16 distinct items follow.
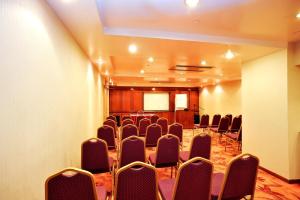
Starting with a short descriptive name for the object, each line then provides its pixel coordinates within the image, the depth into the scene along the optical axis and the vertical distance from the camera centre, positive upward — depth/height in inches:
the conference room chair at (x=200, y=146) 131.2 -29.6
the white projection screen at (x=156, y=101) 532.1 +8.0
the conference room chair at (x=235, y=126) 283.1 -32.9
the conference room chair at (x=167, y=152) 129.7 -33.5
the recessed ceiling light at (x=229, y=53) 162.1 +44.8
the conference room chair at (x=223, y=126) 286.0 -33.1
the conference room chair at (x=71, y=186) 59.4 -26.2
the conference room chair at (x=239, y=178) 78.9 -32.0
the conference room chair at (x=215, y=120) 342.6 -29.0
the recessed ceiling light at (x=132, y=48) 154.9 +47.3
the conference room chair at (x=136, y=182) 67.6 -28.6
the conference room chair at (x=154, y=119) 305.2 -24.5
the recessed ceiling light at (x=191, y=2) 82.9 +44.7
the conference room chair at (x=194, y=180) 72.7 -29.9
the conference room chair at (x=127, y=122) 230.6 -22.2
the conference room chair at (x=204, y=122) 351.3 -33.4
